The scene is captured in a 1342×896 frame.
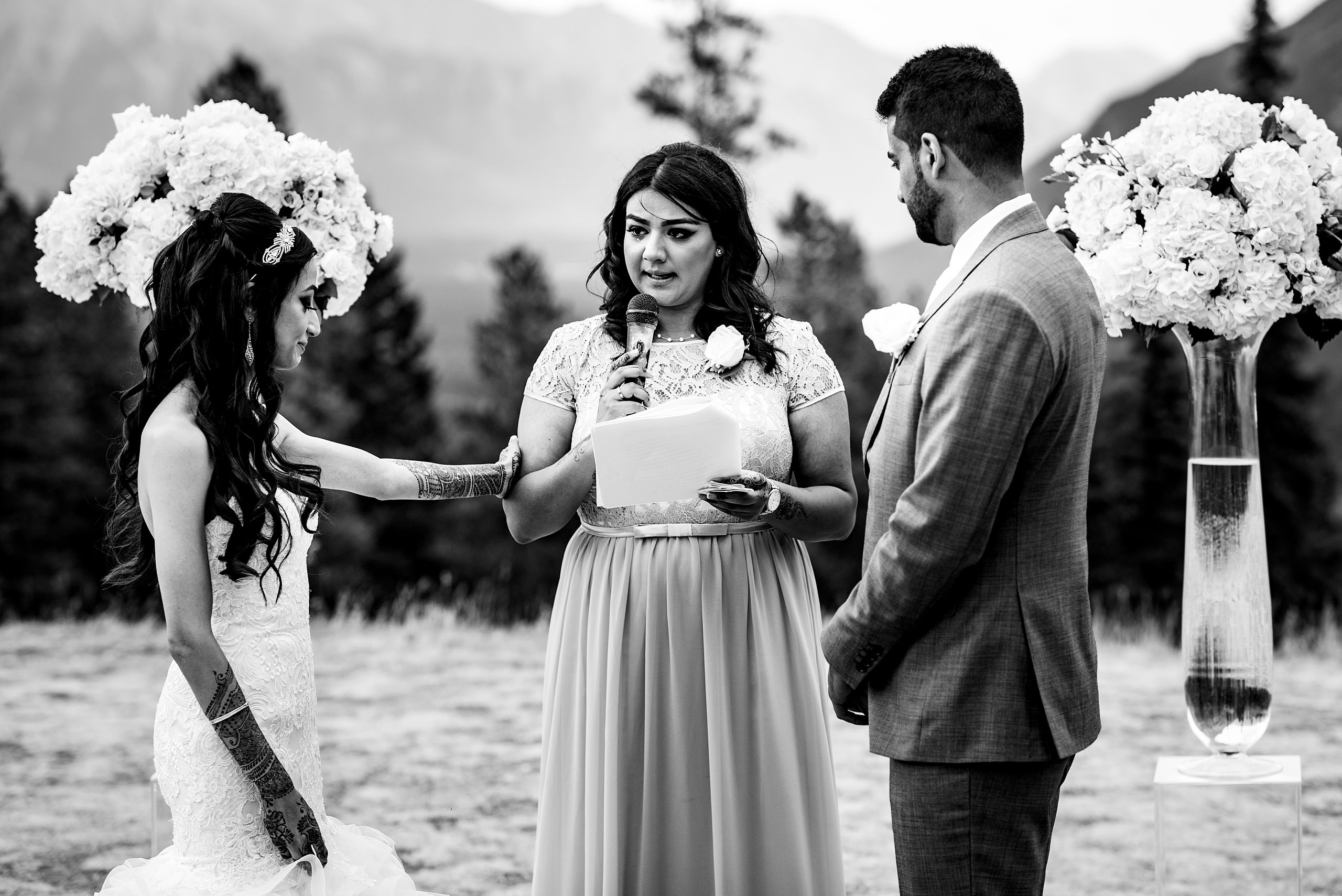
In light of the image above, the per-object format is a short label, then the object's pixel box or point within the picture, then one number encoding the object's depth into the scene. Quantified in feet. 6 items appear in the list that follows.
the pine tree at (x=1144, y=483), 85.92
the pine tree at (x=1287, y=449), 75.92
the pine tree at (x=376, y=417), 87.71
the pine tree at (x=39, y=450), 94.32
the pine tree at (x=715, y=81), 85.61
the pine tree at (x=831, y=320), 93.15
